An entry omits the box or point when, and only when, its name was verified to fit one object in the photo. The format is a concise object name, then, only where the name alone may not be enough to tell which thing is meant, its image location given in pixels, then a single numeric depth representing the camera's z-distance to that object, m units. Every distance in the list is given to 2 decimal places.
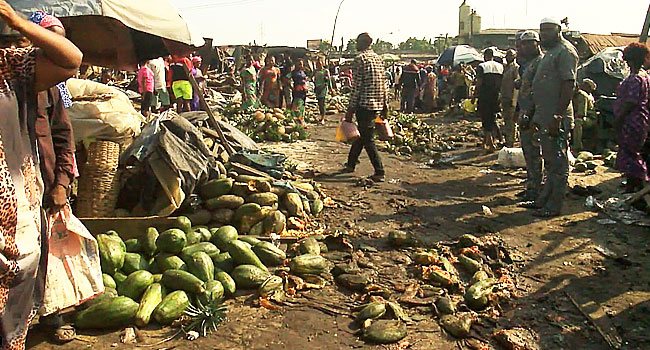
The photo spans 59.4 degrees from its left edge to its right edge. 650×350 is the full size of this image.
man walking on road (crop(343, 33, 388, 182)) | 8.07
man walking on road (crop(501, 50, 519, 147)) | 10.40
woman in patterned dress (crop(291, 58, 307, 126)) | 15.68
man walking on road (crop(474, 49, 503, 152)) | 11.09
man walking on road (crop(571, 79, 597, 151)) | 10.49
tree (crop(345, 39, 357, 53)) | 53.35
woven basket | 5.55
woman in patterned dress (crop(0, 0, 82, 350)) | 2.43
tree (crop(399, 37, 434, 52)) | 62.99
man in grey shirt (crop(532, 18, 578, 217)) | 6.62
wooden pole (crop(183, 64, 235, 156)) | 7.46
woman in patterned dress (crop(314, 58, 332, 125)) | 15.73
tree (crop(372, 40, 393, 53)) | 65.74
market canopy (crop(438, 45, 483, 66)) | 22.78
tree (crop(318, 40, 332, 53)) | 49.12
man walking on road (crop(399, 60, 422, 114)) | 18.69
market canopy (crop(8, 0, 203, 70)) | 5.65
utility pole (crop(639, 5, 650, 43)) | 13.02
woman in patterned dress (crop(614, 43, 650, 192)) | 7.02
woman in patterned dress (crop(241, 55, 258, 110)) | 15.14
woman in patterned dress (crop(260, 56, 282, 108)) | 16.48
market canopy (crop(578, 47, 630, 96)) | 14.12
